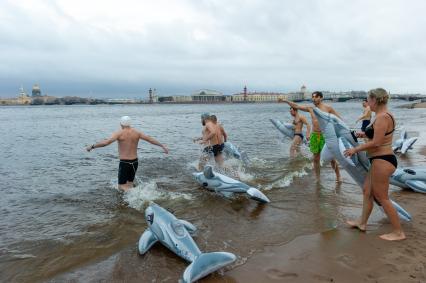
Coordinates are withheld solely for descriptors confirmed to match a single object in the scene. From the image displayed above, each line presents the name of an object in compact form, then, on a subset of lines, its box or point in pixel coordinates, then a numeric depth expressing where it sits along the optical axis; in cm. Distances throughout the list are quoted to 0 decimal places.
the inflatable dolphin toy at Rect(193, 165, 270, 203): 730
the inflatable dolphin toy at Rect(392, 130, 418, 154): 1352
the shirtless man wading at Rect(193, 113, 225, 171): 981
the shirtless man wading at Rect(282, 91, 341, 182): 730
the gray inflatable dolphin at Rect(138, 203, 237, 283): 420
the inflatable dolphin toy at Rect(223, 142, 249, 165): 1191
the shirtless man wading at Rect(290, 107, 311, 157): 1184
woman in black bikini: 485
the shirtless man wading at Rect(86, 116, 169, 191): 793
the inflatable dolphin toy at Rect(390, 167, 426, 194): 785
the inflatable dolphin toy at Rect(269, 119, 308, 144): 1385
